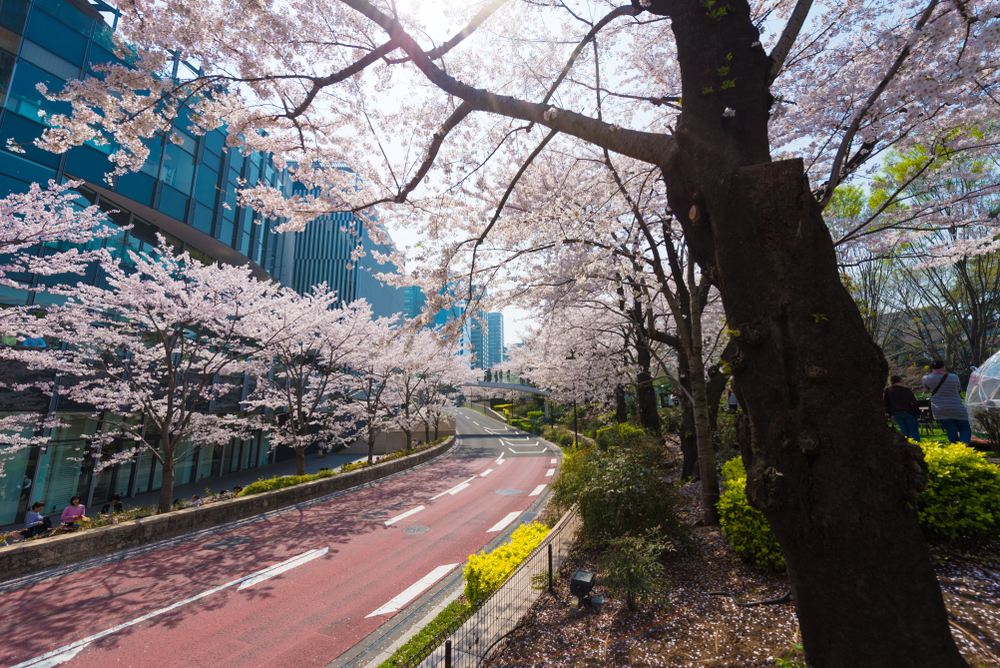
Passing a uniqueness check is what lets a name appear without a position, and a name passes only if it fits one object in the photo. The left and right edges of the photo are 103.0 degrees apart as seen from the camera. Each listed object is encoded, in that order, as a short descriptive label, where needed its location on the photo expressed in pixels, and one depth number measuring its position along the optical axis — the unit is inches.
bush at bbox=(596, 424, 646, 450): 547.2
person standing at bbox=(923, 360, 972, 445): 291.4
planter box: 305.6
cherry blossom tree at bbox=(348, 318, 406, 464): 813.9
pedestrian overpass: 1884.8
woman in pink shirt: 405.7
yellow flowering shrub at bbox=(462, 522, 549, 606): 242.8
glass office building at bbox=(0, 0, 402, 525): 545.0
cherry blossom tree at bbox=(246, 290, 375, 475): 613.3
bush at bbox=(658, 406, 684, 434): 789.4
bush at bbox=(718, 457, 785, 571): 200.1
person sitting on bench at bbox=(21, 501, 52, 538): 384.2
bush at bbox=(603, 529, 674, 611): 190.5
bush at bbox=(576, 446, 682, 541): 260.6
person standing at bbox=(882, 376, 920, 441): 287.2
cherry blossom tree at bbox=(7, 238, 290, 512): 463.2
